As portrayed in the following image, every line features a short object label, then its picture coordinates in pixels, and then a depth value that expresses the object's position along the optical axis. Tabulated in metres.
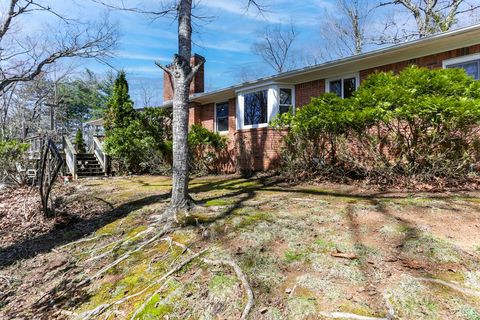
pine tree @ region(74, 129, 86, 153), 21.41
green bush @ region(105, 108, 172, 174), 13.07
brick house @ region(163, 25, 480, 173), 7.50
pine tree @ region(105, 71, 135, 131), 13.95
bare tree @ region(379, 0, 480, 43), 15.72
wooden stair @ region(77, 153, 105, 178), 13.70
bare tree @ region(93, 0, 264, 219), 4.80
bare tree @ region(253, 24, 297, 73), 30.34
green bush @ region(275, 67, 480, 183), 5.47
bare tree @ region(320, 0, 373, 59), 22.75
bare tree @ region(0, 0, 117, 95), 9.45
